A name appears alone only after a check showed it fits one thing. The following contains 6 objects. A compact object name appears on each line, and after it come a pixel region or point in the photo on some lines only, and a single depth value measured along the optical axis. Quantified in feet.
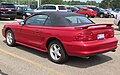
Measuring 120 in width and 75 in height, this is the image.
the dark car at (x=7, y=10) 46.22
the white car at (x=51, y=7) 54.87
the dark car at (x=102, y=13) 74.88
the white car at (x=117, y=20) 32.20
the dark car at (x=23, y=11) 53.79
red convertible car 12.83
